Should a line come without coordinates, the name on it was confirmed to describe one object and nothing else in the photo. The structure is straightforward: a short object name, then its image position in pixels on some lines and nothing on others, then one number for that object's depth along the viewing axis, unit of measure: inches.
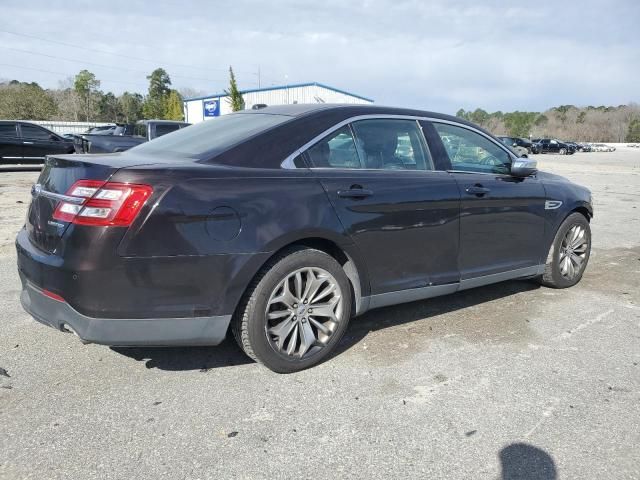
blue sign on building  1683.1
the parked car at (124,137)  514.3
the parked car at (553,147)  2142.0
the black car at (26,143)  639.1
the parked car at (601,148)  2696.4
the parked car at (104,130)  755.7
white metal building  1523.1
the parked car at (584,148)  2576.3
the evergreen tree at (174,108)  2255.2
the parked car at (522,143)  1995.6
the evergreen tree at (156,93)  2647.6
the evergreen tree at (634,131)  4264.3
